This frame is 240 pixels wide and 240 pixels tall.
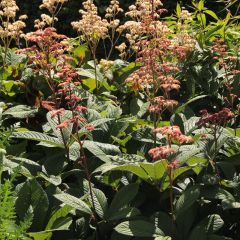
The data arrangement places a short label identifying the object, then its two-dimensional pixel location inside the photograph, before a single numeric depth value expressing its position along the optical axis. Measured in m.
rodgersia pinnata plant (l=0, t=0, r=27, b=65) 3.17
